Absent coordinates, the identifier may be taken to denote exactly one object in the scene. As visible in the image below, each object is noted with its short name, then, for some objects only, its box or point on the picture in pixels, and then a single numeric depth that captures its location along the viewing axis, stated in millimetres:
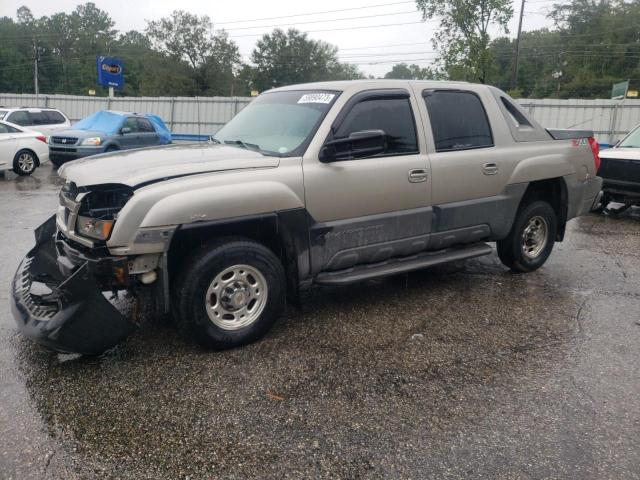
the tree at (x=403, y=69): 75688
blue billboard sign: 25516
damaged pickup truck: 3430
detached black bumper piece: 3271
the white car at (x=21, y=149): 13727
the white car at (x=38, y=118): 16938
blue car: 14734
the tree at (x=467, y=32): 32969
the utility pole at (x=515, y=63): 39594
